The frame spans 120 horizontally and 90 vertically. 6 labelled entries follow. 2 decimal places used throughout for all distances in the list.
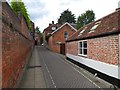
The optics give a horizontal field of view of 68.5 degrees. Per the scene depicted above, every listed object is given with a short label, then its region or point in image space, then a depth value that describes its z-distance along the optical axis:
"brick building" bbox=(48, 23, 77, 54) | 19.59
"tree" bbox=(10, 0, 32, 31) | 7.23
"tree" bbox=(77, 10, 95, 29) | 40.38
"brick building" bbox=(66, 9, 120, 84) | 4.48
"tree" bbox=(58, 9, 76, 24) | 41.82
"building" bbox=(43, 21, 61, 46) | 33.07
